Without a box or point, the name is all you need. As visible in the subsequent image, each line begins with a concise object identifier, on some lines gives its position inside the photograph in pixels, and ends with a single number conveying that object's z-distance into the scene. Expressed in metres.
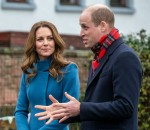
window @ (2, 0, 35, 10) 20.03
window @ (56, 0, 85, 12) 21.03
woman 5.91
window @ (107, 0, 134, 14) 22.37
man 4.76
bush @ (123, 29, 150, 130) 9.59
